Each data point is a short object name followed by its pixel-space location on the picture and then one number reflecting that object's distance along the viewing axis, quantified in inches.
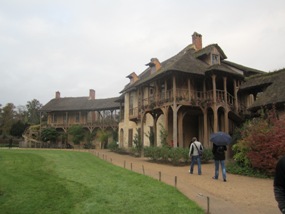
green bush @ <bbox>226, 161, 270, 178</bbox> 524.5
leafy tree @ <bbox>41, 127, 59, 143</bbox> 1720.0
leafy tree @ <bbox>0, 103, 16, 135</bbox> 2076.2
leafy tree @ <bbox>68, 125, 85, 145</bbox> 1706.4
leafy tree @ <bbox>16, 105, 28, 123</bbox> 2565.9
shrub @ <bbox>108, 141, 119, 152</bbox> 1286.9
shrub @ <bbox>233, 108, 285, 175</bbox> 509.0
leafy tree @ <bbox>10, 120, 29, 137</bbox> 2011.6
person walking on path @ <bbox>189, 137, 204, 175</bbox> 551.0
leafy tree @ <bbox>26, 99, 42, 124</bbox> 2697.3
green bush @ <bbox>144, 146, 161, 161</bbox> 760.3
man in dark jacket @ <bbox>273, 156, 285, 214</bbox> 139.5
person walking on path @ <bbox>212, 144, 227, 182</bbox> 474.6
